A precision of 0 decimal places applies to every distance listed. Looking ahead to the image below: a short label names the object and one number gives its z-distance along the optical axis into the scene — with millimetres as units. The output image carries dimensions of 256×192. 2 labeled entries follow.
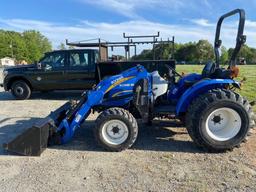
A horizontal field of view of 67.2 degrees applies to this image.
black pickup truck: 6804
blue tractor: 3094
